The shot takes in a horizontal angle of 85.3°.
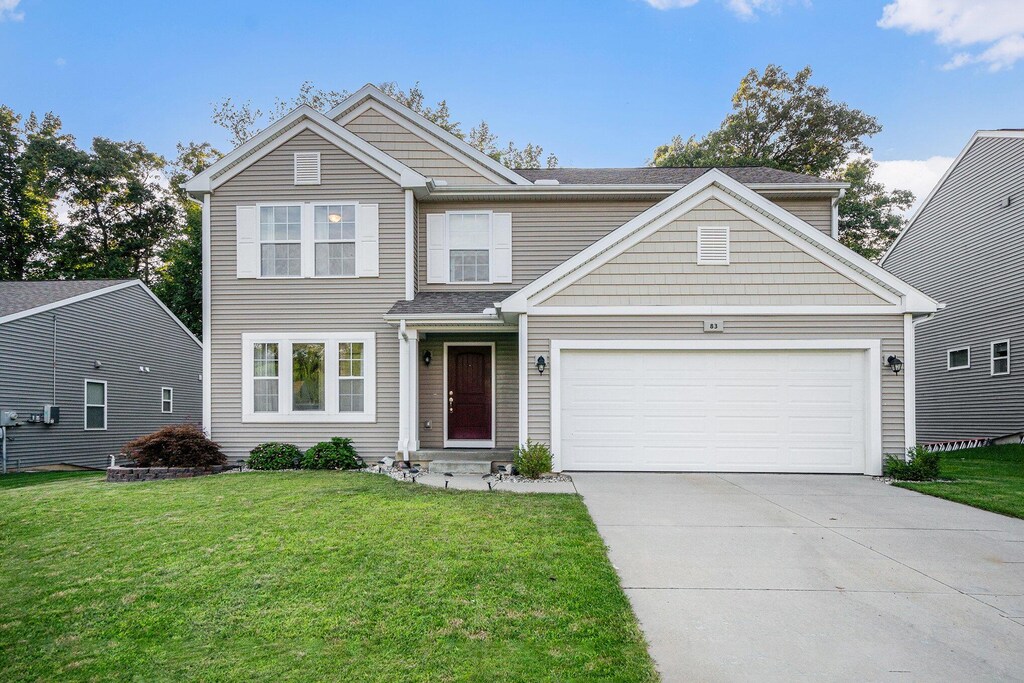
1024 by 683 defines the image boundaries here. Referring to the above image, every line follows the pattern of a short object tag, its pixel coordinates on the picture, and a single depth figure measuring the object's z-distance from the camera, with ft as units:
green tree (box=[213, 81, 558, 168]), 79.82
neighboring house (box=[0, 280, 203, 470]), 41.68
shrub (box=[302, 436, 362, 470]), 32.34
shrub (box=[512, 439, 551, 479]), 28.07
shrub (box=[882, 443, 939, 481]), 27.43
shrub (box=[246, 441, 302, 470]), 32.71
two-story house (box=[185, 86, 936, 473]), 29.55
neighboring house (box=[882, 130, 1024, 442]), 44.59
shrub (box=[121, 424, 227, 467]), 31.19
